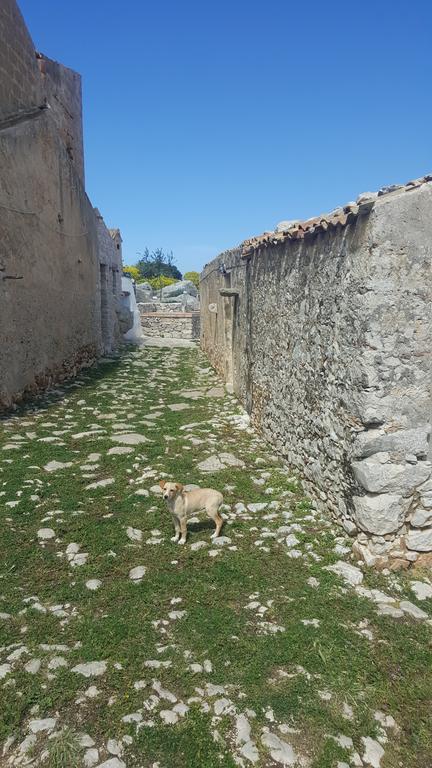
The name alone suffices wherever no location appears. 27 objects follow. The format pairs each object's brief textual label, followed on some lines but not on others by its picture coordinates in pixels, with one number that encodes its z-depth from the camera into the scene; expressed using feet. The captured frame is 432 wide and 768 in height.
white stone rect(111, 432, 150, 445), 24.22
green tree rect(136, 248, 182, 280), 180.75
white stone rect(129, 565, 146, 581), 13.26
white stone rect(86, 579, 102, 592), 12.75
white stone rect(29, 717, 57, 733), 8.68
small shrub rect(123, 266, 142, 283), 173.70
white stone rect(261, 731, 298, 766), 8.35
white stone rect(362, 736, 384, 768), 8.39
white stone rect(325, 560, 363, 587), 13.26
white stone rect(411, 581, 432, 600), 12.82
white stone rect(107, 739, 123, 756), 8.31
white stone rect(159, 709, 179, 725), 8.92
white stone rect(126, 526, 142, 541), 15.24
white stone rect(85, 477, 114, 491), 18.83
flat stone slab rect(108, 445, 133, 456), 22.49
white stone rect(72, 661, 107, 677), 9.93
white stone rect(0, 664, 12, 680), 9.81
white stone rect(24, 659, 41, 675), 9.92
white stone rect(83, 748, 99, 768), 8.09
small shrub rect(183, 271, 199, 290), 185.83
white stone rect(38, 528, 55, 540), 15.11
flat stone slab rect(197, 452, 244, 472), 20.90
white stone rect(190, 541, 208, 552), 14.80
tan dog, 14.73
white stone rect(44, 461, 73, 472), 20.29
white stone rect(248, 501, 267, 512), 17.35
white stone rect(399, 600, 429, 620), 11.93
